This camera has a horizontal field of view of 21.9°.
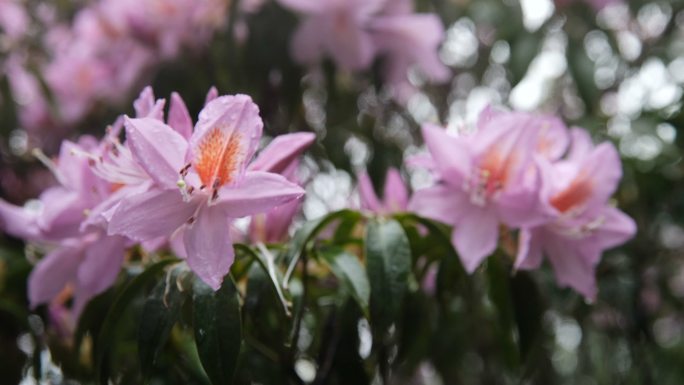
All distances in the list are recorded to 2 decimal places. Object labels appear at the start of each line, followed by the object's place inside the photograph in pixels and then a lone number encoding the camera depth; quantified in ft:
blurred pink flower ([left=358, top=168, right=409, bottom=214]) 1.76
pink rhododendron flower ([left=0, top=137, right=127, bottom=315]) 1.64
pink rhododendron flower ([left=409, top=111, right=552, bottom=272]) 1.64
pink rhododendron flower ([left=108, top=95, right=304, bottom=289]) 1.49
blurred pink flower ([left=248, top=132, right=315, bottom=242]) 1.55
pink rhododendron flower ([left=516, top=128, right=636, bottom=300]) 1.67
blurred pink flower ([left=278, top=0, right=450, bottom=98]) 2.05
